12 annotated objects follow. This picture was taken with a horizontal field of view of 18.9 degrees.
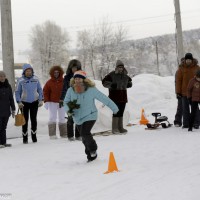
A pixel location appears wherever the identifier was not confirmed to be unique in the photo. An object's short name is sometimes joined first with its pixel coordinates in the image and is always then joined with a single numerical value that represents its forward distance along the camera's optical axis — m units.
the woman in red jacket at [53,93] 15.00
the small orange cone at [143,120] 19.21
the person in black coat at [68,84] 14.04
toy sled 16.68
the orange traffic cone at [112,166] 8.76
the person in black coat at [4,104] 13.66
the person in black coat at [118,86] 15.06
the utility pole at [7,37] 18.42
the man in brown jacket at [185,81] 15.70
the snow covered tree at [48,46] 105.28
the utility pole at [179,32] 26.60
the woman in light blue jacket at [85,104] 9.95
